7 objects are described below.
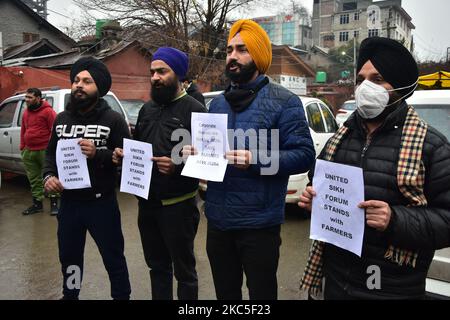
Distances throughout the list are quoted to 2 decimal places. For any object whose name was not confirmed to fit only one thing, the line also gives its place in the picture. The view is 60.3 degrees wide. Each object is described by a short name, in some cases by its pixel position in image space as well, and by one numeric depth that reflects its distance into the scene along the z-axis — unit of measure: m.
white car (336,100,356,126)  15.01
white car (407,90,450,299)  3.46
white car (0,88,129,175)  7.52
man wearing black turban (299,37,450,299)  1.65
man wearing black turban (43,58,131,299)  2.94
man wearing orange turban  2.23
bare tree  20.55
